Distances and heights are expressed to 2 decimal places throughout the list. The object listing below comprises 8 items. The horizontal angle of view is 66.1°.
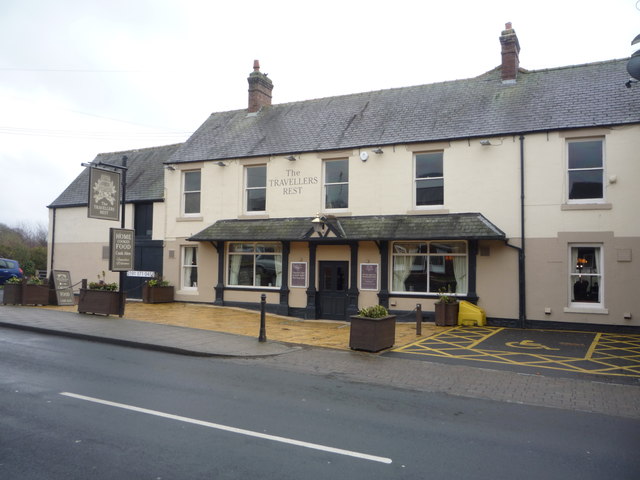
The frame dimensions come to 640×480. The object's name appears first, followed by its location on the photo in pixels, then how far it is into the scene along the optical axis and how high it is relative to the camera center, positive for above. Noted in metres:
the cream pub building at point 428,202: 15.38 +2.39
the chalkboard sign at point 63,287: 18.94 -0.90
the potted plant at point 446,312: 16.09 -1.43
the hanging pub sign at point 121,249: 16.25 +0.51
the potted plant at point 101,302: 16.41 -1.26
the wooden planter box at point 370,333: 11.46 -1.56
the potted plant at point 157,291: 21.08 -1.14
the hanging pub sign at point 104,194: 16.03 +2.36
